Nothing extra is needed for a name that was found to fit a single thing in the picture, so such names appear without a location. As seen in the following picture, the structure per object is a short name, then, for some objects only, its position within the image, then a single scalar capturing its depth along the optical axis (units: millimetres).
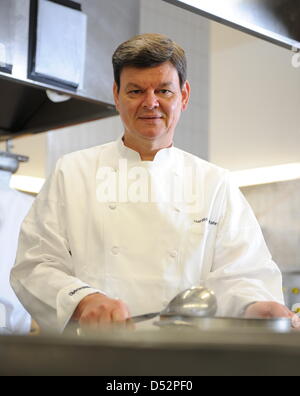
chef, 1243
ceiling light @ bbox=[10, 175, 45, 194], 2168
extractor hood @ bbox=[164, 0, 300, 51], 1404
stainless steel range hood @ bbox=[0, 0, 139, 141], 1629
